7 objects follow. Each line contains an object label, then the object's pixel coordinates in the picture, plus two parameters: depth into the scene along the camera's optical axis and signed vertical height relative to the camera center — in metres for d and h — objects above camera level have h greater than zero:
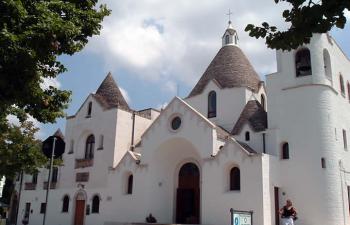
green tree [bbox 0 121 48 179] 22.12 +3.00
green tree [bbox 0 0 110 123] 9.21 +4.13
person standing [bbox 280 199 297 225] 15.00 +0.05
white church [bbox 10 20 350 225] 22.03 +4.06
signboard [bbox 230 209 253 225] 14.76 -0.15
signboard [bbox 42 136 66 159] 9.96 +1.63
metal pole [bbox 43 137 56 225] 9.50 +1.41
